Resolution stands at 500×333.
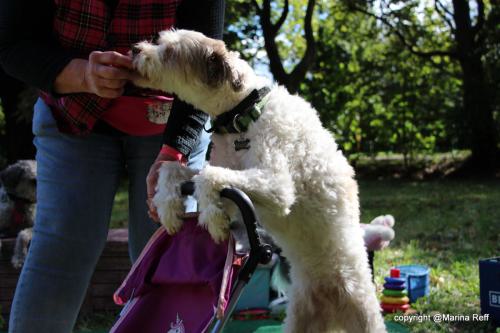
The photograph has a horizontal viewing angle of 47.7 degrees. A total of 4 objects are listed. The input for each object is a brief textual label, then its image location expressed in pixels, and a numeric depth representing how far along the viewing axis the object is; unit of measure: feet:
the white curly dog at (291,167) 6.88
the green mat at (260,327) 12.66
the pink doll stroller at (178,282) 5.96
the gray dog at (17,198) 14.56
